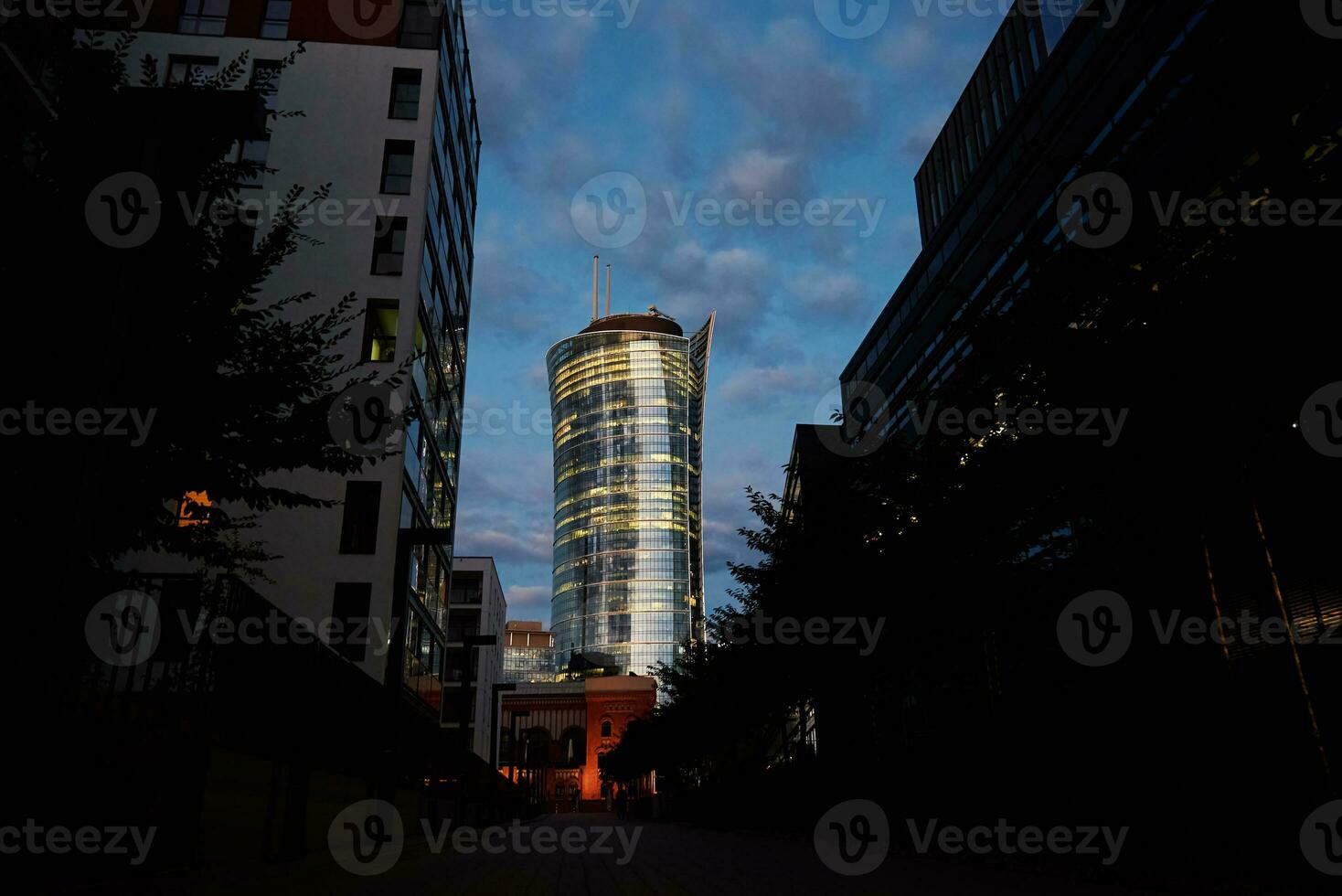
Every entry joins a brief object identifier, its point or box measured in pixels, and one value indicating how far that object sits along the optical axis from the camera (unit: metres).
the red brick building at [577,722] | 112.06
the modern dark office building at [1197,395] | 7.16
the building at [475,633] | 62.38
